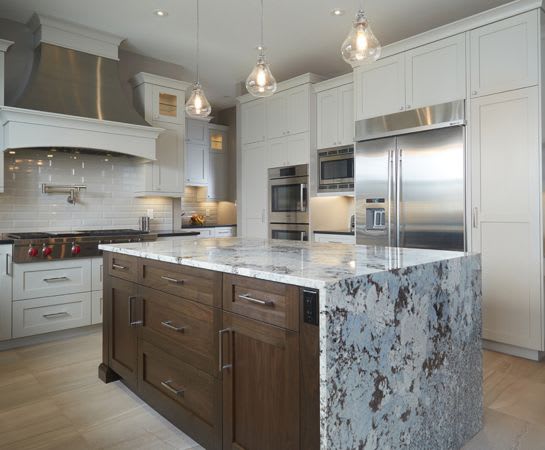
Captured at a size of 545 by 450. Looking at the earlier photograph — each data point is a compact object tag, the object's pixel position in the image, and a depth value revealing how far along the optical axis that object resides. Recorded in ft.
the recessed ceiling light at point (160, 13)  12.85
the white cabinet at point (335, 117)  15.20
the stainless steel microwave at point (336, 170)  15.10
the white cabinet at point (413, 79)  11.55
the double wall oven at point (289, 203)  16.55
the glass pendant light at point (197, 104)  9.85
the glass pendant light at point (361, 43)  7.45
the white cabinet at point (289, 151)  16.52
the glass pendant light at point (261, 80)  8.71
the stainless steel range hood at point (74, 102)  12.21
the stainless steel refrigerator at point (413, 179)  11.66
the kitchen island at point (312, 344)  4.33
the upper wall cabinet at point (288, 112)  16.47
